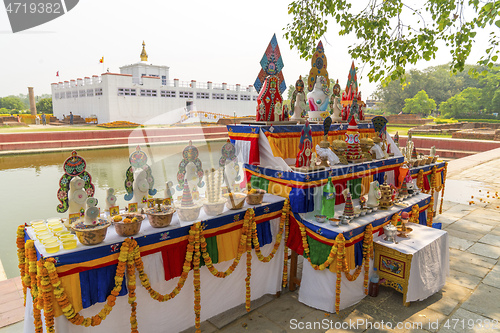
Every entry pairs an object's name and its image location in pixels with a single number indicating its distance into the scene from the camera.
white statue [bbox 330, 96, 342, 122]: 6.28
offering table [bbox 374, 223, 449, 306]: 4.00
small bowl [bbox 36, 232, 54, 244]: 2.75
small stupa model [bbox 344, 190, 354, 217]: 4.20
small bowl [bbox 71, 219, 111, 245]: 2.72
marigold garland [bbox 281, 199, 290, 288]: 4.34
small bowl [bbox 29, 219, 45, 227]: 3.23
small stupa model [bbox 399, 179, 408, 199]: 5.48
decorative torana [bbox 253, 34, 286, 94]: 5.21
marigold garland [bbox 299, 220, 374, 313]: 3.68
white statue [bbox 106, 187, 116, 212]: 3.44
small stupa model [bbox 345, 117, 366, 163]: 5.25
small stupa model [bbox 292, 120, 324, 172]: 4.60
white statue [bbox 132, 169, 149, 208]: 3.66
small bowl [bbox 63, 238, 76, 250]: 2.68
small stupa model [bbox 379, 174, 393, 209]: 4.74
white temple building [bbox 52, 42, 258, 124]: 31.25
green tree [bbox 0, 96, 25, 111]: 64.75
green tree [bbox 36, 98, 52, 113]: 49.06
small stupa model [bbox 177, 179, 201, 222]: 3.43
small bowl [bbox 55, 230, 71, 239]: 2.84
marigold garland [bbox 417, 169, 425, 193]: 6.60
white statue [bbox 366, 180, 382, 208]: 4.72
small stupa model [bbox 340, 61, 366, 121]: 6.26
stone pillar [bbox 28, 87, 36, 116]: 38.33
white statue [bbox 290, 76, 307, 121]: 5.50
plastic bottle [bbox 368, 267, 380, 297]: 4.24
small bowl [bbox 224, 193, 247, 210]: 3.87
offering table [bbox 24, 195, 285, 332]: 2.69
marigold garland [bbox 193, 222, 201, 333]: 3.34
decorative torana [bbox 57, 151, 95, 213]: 3.12
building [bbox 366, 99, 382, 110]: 78.24
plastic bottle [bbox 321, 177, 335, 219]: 4.11
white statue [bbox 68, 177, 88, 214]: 3.15
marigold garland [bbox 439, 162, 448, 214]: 7.58
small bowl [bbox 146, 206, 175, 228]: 3.20
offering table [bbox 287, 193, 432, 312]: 3.86
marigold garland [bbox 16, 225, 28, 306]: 3.11
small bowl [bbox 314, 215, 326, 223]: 4.05
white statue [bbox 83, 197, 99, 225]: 2.96
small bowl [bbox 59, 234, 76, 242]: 2.71
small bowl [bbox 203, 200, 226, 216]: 3.64
